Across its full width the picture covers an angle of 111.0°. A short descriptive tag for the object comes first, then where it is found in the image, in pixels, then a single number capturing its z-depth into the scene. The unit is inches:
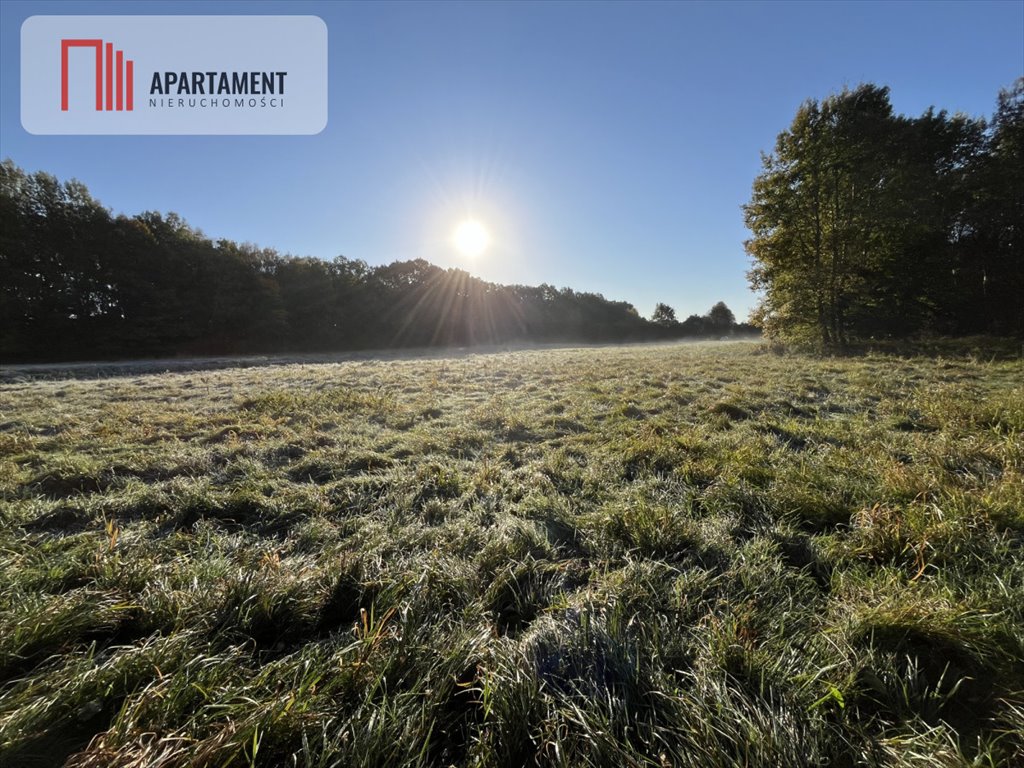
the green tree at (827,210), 605.0
